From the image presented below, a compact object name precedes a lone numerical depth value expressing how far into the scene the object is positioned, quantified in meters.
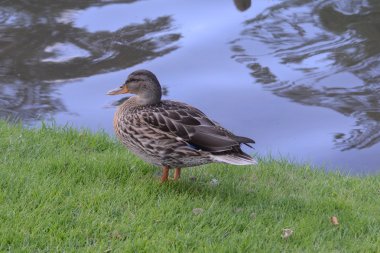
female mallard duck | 9.26
